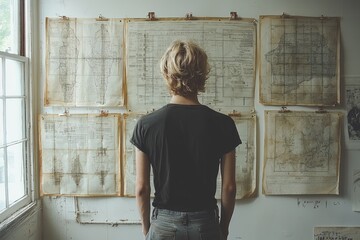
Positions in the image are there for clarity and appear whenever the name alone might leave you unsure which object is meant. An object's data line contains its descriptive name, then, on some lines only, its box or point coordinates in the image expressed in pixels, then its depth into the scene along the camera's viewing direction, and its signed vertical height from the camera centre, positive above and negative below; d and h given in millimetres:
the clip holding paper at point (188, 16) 2643 +618
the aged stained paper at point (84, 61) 2656 +295
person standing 1396 -182
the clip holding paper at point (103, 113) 2668 -85
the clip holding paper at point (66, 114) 2674 -93
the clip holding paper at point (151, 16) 2639 +621
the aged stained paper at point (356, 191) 2711 -665
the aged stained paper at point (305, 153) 2680 -378
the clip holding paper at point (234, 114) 2656 -91
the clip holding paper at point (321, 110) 2682 -61
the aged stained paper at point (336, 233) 2709 -978
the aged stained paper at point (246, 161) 2676 -438
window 2256 -87
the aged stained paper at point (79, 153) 2674 -380
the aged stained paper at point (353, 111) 2688 -68
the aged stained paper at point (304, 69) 2662 +240
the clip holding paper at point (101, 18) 2652 +609
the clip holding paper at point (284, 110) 2674 -61
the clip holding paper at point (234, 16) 2643 +622
